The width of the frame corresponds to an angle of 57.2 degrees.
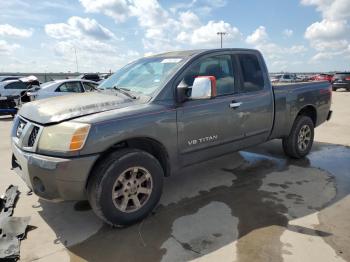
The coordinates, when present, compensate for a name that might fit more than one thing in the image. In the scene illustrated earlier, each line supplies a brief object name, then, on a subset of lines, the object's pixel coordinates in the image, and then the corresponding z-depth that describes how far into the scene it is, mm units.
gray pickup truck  3059
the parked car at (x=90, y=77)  22155
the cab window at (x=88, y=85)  12367
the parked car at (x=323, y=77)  29625
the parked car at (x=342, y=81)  25734
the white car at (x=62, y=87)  11234
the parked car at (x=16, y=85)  15055
